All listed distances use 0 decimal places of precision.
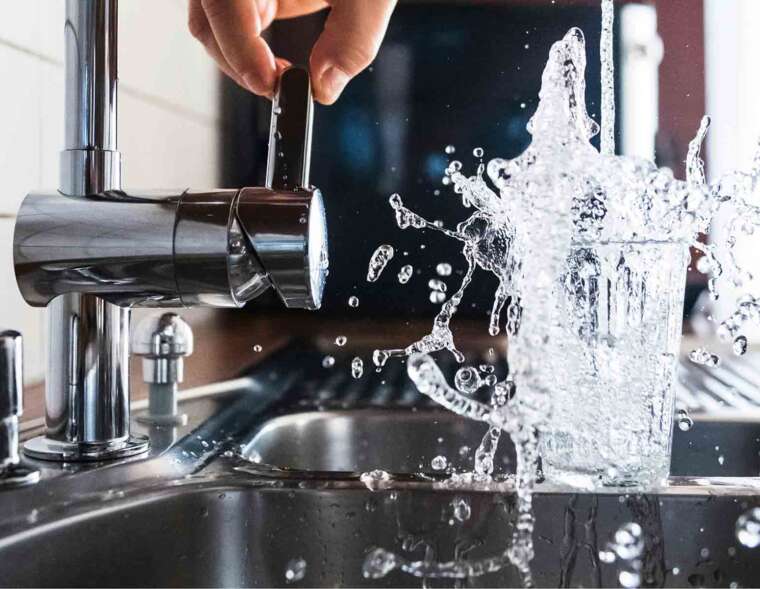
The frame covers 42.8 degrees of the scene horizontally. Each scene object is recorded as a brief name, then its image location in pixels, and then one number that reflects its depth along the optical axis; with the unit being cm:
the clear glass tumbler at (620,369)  59
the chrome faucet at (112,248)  53
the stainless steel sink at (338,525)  53
